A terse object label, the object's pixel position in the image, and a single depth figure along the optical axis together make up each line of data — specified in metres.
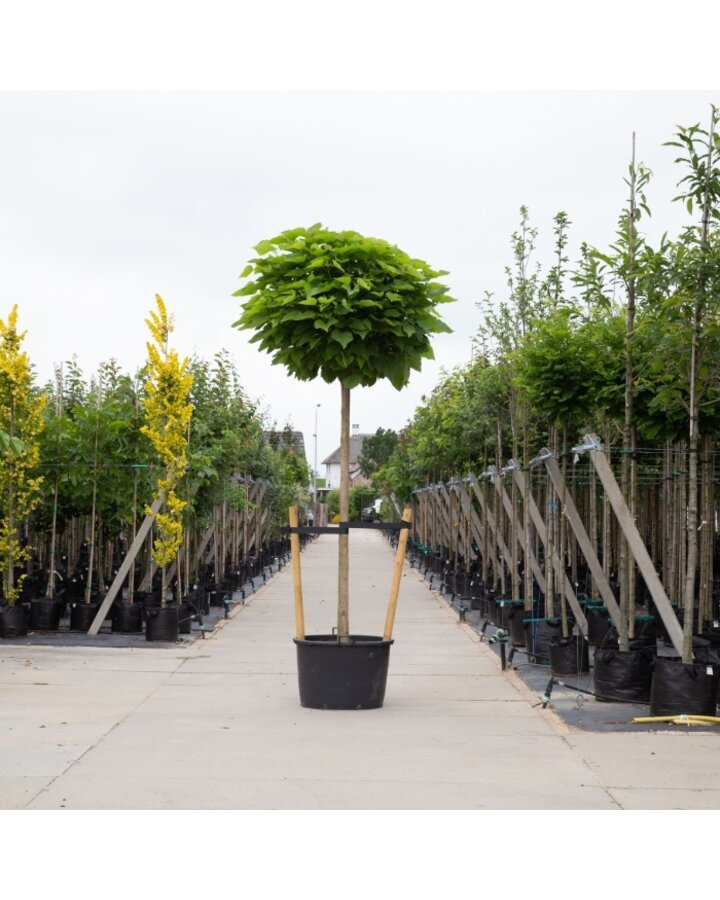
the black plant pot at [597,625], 14.48
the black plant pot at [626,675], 10.16
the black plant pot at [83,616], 16.11
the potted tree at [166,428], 14.96
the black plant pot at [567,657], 11.88
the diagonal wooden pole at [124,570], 15.24
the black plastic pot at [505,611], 15.83
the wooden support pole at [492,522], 18.38
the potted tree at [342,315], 9.73
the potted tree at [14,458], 15.08
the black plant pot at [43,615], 16.03
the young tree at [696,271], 9.28
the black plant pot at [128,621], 16.17
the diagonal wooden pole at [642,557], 10.08
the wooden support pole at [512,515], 14.36
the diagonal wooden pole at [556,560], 12.33
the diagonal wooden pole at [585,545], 11.29
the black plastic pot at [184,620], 16.14
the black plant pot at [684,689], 9.12
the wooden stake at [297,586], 10.23
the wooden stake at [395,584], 10.16
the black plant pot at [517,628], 14.62
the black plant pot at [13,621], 15.27
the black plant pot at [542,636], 13.27
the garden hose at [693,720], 8.98
